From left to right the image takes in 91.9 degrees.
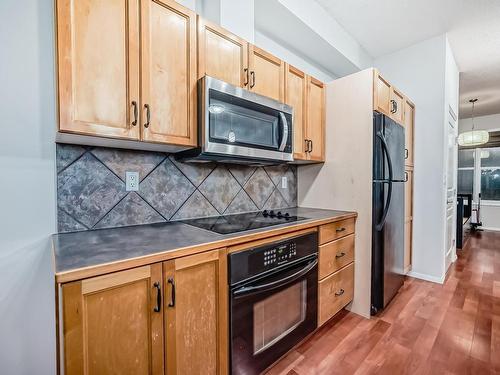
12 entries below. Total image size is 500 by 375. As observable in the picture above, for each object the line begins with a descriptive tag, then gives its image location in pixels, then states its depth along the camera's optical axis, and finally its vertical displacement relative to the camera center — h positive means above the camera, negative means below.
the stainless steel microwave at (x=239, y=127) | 1.35 +0.35
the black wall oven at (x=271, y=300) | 1.18 -0.66
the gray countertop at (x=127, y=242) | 0.83 -0.26
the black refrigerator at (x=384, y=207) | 1.94 -0.21
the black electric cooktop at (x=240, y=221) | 1.38 -0.26
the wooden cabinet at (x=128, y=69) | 1.00 +0.53
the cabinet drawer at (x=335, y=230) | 1.73 -0.37
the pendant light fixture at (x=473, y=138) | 4.17 +0.77
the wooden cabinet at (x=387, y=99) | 1.98 +0.76
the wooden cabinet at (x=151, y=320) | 0.77 -0.51
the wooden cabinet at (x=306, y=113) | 1.96 +0.61
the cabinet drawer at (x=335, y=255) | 1.74 -0.56
